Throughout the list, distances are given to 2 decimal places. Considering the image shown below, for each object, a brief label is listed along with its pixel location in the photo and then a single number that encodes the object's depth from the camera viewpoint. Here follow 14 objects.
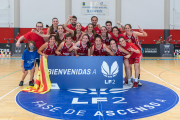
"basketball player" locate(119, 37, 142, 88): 4.32
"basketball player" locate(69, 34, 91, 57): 4.25
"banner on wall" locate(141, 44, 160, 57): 13.01
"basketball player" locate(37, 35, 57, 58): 4.39
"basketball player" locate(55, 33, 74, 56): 4.32
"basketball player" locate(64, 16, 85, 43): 4.76
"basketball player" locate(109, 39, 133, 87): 4.32
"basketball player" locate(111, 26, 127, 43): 4.83
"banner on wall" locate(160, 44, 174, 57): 12.98
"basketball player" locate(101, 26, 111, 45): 4.68
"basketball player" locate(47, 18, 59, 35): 4.93
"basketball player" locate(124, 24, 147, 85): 4.61
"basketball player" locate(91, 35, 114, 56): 4.26
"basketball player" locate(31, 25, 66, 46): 4.55
